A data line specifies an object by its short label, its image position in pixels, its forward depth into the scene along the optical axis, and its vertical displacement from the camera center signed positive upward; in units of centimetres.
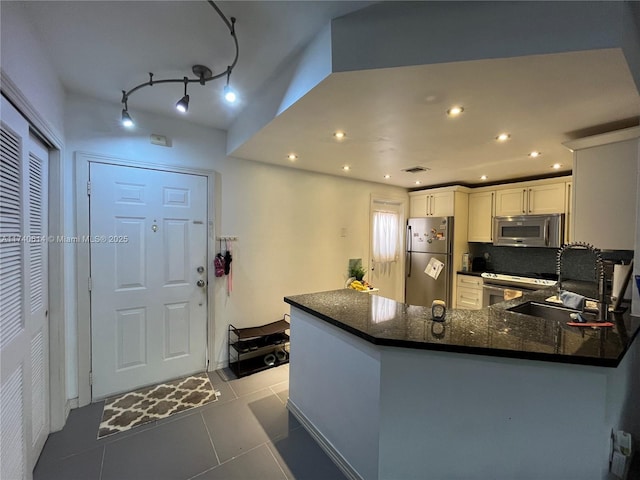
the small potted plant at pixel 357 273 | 364 -51
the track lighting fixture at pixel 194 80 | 169 +105
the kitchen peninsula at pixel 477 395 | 113 -73
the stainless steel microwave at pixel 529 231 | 333 +9
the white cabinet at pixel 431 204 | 413 +52
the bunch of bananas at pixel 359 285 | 345 -65
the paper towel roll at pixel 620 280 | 178 -28
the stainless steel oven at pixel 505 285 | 336 -62
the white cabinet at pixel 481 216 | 400 +33
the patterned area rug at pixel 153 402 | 204 -143
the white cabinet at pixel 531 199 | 337 +51
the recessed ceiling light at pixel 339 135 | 216 +82
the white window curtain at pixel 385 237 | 430 -2
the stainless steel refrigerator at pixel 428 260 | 412 -38
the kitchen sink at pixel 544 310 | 198 -55
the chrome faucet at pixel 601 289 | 157 -30
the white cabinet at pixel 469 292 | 392 -81
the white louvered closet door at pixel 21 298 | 124 -36
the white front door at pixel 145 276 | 229 -40
